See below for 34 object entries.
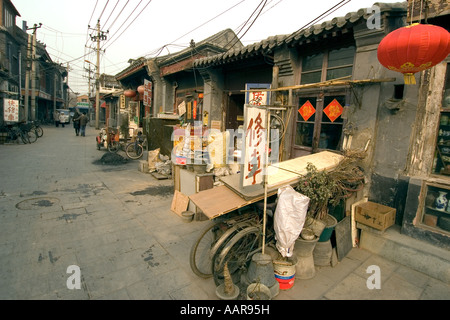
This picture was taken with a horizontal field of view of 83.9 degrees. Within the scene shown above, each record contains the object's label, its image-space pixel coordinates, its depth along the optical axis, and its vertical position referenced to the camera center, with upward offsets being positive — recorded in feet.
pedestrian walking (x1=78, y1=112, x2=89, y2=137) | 78.79 -0.44
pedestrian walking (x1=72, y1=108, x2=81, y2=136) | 80.53 -1.22
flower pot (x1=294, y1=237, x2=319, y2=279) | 13.55 -6.80
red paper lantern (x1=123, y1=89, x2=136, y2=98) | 61.77 +7.53
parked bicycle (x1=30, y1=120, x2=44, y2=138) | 61.99 -2.47
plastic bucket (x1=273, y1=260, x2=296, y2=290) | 12.55 -6.88
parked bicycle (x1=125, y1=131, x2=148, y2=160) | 46.42 -4.33
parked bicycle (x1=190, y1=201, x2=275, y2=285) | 12.75 -6.13
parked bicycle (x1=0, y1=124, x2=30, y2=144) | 54.08 -3.66
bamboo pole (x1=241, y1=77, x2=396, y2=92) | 16.33 +4.01
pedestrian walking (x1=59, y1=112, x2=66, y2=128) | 121.90 +0.08
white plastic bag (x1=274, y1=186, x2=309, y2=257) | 12.51 -4.15
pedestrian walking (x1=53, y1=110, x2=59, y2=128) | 119.24 +0.37
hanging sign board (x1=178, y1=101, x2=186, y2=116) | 42.23 +3.30
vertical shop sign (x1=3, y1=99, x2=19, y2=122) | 52.31 +1.26
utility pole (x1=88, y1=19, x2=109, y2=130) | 104.22 +30.44
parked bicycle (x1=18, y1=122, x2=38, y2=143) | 56.44 -2.80
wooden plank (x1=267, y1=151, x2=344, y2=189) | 14.97 -2.11
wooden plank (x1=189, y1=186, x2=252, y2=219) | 12.74 -3.89
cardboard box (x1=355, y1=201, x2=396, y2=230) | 15.61 -4.73
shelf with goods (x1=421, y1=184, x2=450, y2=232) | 15.05 -3.82
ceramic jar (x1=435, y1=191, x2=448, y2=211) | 15.11 -3.36
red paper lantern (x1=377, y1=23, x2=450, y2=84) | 11.25 +4.46
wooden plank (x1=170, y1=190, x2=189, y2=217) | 21.61 -6.58
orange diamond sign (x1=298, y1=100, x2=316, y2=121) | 22.66 +2.38
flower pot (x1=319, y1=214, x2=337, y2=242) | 14.62 -5.33
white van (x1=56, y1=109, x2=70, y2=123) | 123.89 +2.35
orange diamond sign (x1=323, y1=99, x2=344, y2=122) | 20.59 +2.34
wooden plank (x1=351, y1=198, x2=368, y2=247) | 17.02 -6.02
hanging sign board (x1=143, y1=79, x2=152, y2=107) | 49.48 +6.34
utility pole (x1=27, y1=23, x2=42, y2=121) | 81.66 +16.04
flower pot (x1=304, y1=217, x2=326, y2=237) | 13.97 -4.93
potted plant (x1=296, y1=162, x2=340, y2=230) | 14.03 -3.01
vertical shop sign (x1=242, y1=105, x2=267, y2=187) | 12.55 -0.69
